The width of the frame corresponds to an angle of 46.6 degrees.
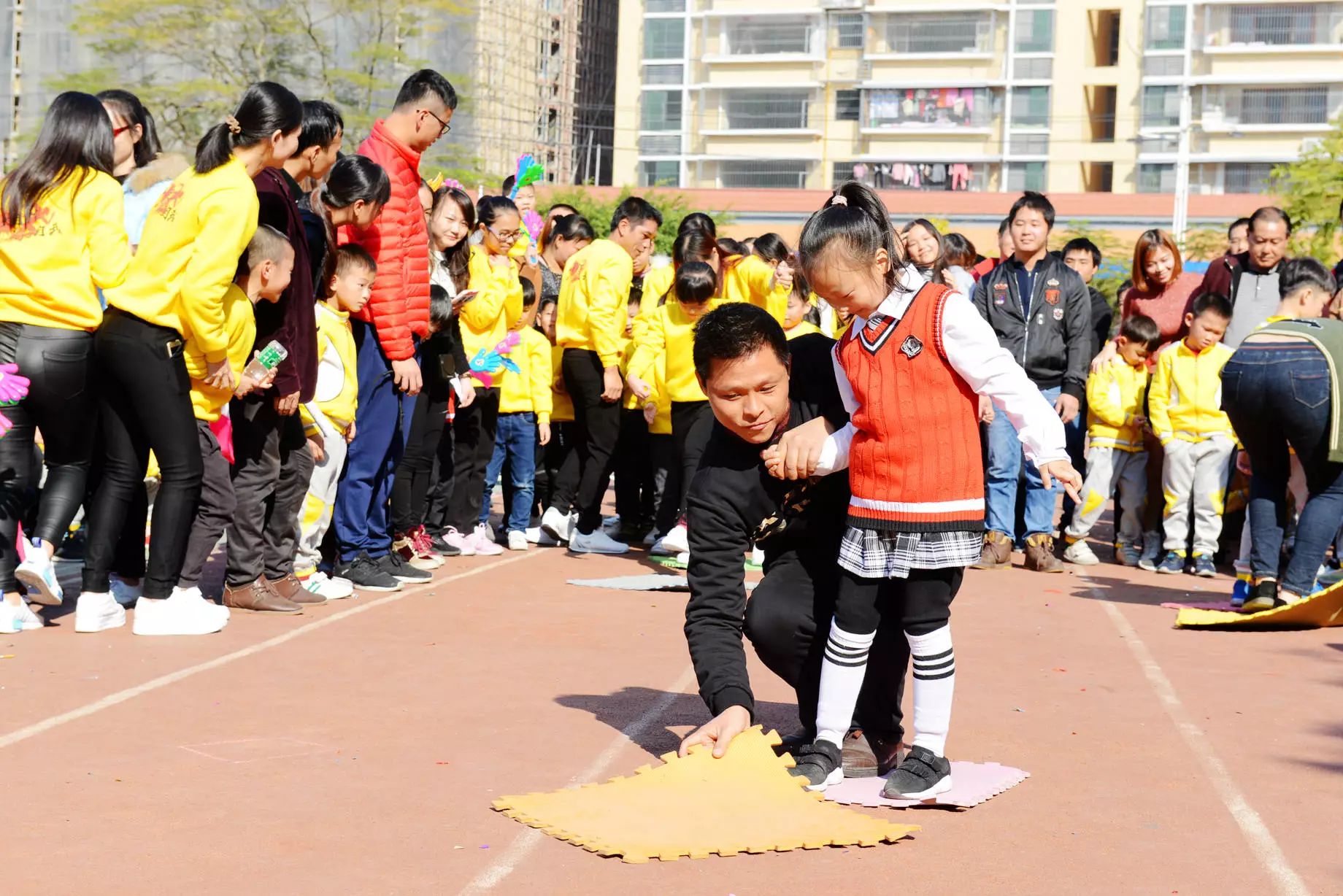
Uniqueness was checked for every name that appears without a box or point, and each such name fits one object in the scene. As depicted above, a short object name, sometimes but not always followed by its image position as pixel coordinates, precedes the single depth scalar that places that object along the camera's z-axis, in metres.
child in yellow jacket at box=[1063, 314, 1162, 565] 11.24
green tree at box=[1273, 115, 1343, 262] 27.66
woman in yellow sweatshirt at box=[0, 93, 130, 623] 6.70
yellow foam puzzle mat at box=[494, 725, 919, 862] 4.17
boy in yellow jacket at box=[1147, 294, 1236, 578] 10.68
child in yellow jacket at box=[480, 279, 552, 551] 10.89
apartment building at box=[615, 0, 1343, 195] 70.44
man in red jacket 8.35
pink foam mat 4.64
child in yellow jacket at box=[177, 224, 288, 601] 6.98
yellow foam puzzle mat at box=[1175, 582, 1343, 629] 8.10
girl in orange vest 4.57
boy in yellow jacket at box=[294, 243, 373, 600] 8.03
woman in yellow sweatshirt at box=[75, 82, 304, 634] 6.61
